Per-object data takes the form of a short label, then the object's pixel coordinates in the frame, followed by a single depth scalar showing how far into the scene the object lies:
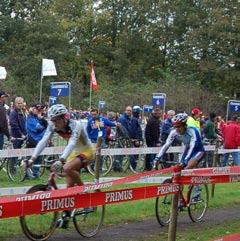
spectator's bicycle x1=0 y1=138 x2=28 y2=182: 14.41
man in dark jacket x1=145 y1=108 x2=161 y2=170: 18.20
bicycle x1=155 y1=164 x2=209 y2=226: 10.45
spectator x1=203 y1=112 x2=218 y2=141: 20.62
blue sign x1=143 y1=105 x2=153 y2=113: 35.41
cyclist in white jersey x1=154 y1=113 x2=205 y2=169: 10.56
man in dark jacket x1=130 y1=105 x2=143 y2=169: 18.44
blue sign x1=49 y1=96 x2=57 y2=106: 25.62
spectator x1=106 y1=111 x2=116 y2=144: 18.19
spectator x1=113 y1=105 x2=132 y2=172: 18.28
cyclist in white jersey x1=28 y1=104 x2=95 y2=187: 8.79
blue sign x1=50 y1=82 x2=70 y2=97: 22.33
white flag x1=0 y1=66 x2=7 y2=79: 27.45
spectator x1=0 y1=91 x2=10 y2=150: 14.54
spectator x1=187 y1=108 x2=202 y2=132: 17.44
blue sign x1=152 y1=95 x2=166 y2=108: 31.33
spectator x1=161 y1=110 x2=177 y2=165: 19.11
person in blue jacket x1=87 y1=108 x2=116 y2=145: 17.25
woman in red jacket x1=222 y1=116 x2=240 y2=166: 18.85
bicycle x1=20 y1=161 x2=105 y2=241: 8.52
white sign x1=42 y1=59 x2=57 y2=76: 26.57
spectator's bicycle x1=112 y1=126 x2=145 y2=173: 17.72
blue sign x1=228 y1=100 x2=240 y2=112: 28.80
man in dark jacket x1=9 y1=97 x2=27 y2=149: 15.27
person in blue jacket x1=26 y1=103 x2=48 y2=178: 15.04
